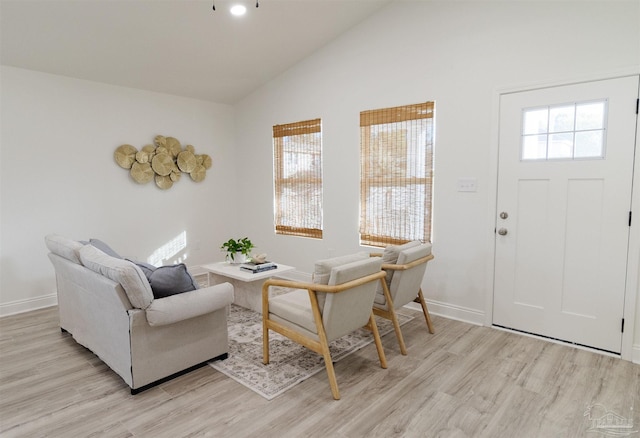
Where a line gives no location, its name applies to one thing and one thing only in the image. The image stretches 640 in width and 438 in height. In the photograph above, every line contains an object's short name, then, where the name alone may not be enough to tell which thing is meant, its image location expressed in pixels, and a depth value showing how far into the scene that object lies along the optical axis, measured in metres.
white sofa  2.29
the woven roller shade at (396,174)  3.83
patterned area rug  2.51
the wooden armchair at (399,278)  2.88
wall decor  4.68
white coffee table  3.57
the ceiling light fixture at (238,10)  3.52
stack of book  3.62
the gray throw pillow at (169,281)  2.43
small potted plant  3.88
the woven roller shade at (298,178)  4.84
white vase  3.92
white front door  2.79
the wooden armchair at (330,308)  2.33
